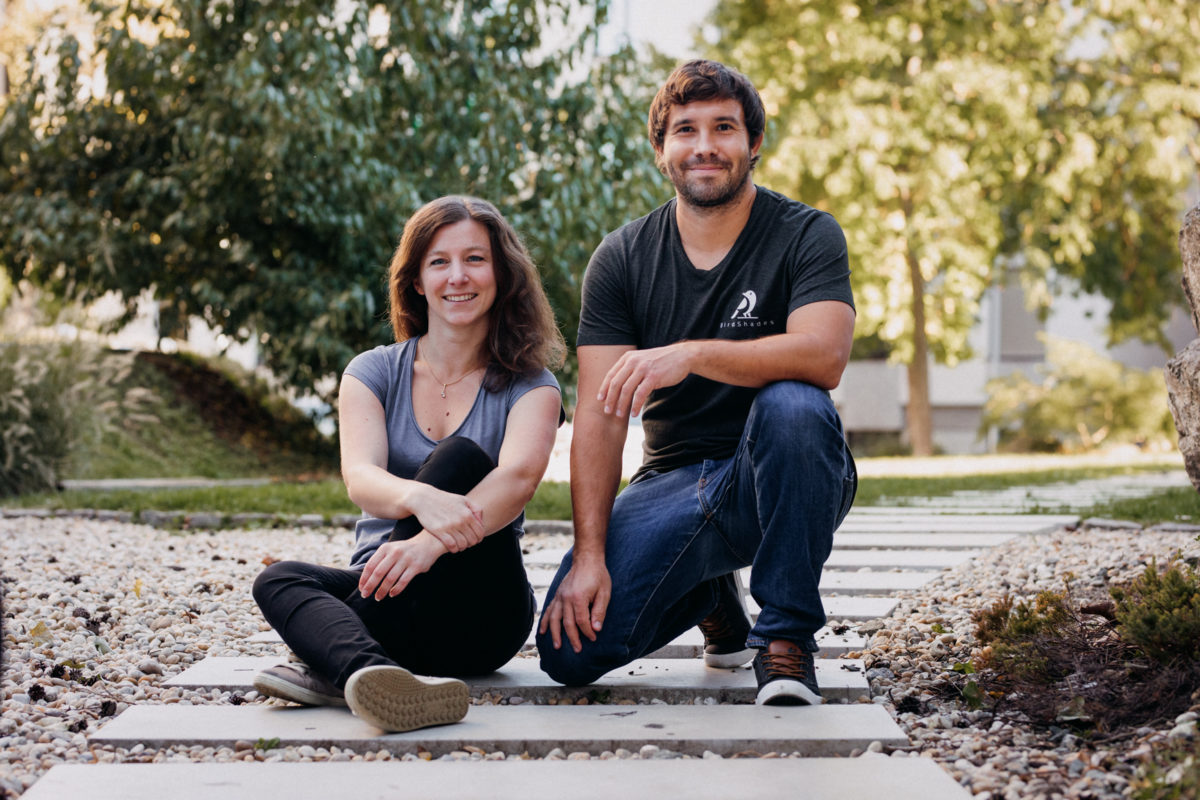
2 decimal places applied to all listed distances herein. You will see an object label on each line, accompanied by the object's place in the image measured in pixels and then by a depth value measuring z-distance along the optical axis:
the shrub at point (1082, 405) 14.69
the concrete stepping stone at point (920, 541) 4.99
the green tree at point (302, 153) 8.85
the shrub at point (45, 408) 7.61
